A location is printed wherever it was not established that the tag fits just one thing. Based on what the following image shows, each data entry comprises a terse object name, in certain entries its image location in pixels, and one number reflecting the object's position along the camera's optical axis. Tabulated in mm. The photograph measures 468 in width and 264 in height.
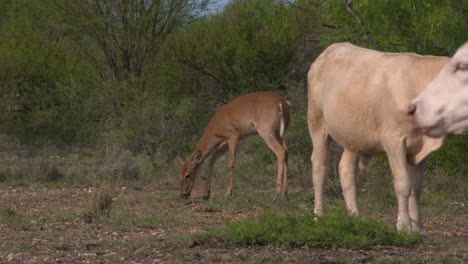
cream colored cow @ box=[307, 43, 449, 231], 15039
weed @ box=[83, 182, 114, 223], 19766
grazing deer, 29531
